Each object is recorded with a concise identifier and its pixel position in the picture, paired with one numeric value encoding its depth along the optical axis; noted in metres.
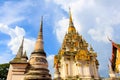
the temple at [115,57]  17.19
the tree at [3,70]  37.22
